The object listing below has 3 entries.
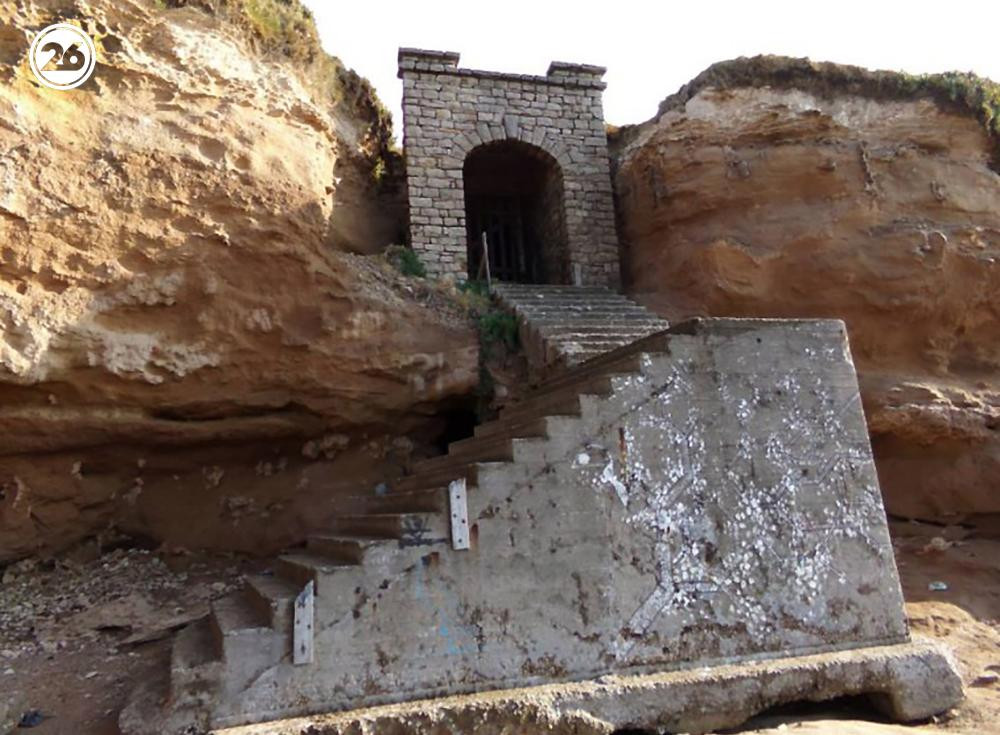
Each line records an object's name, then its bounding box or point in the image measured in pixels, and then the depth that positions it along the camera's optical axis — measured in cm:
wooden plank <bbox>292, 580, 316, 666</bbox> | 418
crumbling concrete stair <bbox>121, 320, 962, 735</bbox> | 435
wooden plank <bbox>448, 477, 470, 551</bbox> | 461
